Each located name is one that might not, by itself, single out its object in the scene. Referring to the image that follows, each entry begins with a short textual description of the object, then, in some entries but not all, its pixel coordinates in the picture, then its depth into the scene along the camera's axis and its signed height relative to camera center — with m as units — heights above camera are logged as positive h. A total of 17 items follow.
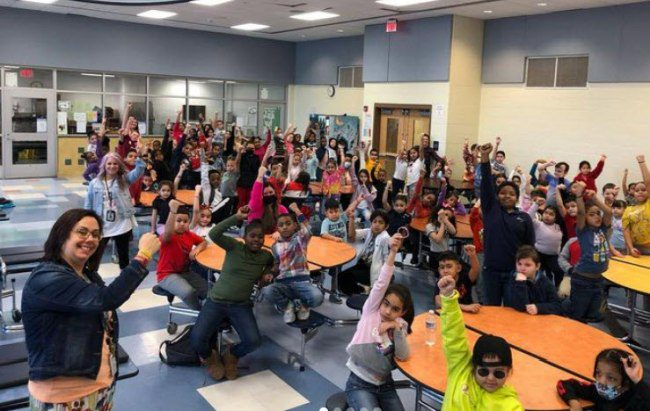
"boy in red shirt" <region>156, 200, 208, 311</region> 4.96 -1.21
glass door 14.38 -0.23
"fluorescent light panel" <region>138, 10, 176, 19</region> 13.73 +2.90
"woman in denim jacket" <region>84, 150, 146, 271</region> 5.84 -0.73
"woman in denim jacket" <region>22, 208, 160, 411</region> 2.24 -0.77
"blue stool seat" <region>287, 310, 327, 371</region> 4.59 -1.64
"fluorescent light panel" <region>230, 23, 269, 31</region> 15.37 +2.99
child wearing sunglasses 2.61 -1.08
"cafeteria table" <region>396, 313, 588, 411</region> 2.76 -1.24
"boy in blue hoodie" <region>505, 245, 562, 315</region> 3.94 -1.05
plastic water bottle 3.37 -1.19
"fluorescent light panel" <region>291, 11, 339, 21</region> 12.97 +2.87
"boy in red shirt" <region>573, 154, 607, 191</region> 8.88 -0.45
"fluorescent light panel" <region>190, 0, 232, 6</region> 12.02 +2.81
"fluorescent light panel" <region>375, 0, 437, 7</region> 11.16 +2.76
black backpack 4.54 -1.82
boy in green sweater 4.36 -1.34
